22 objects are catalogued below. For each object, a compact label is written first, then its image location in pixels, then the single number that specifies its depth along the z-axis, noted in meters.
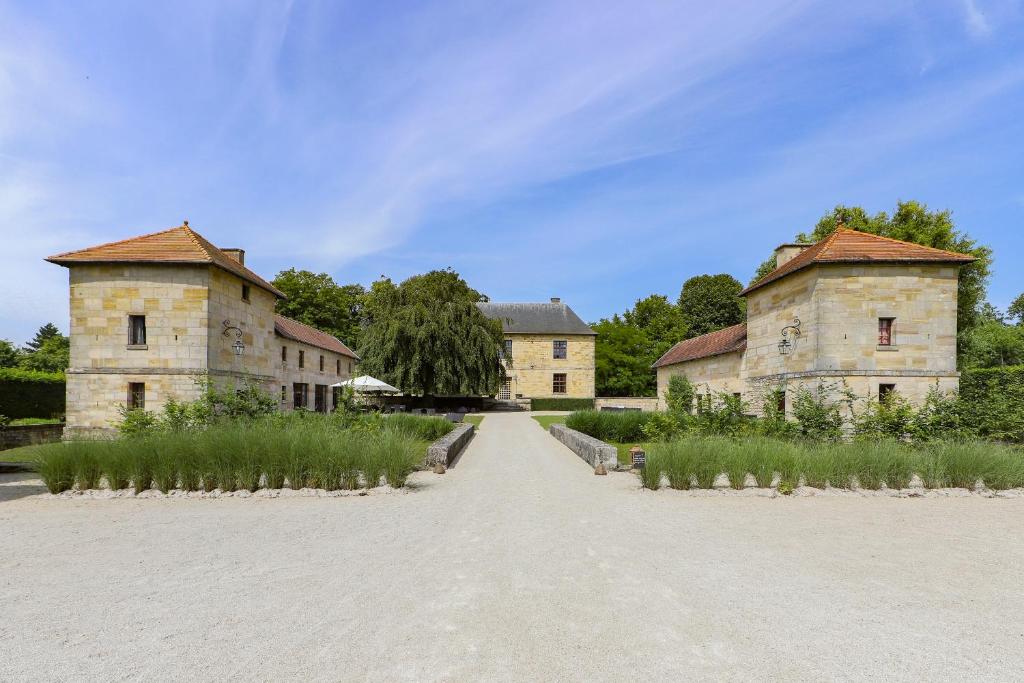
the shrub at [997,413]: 10.60
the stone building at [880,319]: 16.45
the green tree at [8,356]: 34.72
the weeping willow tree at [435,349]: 28.92
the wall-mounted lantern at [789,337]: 17.33
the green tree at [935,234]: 23.12
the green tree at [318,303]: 46.03
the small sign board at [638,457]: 10.18
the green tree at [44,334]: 64.75
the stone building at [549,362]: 44.31
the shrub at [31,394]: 19.73
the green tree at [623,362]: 45.16
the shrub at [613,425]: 15.98
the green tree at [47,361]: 37.25
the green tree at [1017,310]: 69.75
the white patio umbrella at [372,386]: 19.98
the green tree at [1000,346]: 44.16
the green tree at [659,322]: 45.25
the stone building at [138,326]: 16.78
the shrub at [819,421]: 10.34
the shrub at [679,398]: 11.59
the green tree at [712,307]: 51.22
